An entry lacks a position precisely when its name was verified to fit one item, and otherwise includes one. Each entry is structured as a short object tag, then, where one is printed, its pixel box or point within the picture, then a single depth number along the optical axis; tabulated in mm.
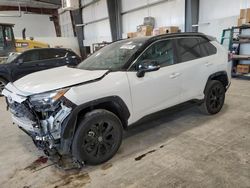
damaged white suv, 2201
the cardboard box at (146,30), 9688
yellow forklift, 8859
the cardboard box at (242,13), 6726
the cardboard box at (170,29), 8676
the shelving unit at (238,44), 6914
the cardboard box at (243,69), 7005
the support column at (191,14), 8258
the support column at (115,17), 12367
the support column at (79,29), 16422
